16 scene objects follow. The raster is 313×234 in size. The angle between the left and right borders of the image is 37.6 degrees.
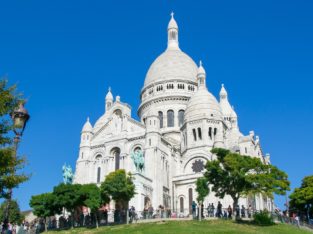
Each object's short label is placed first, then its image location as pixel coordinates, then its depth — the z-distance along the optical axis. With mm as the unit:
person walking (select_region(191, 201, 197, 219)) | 45981
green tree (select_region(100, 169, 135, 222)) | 45906
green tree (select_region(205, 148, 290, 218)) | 45031
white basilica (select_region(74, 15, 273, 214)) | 63875
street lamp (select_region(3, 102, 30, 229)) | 21767
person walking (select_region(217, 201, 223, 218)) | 46062
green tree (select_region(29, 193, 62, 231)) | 47625
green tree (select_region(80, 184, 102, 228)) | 45484
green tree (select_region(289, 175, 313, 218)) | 61156
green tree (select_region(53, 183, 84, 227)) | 46781
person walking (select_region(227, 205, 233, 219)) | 45312
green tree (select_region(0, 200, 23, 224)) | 66744
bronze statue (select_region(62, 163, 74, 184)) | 61906
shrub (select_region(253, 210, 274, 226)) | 42812
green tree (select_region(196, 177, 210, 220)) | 45875
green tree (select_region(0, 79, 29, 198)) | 22438
